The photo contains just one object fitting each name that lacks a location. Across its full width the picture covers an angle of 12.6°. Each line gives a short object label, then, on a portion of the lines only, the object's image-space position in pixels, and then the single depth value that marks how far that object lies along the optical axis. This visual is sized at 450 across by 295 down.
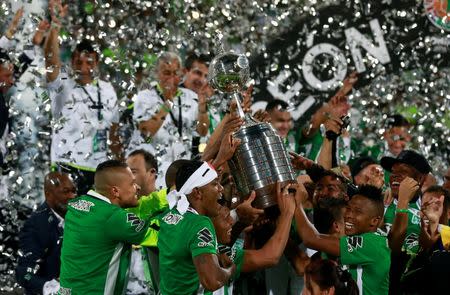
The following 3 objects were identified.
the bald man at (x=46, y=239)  15.03
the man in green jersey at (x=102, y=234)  12.40
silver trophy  11.73
